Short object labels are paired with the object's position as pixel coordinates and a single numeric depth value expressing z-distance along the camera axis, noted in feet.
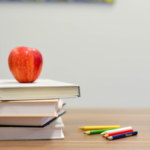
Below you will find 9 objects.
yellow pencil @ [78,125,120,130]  3.56
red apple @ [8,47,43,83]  3.72
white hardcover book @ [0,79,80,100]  3.33
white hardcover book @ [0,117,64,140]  3.35
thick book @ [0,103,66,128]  3.34
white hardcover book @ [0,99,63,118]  3.32
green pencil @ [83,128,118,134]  3.46
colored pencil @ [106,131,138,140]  3.34
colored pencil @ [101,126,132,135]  3.41
